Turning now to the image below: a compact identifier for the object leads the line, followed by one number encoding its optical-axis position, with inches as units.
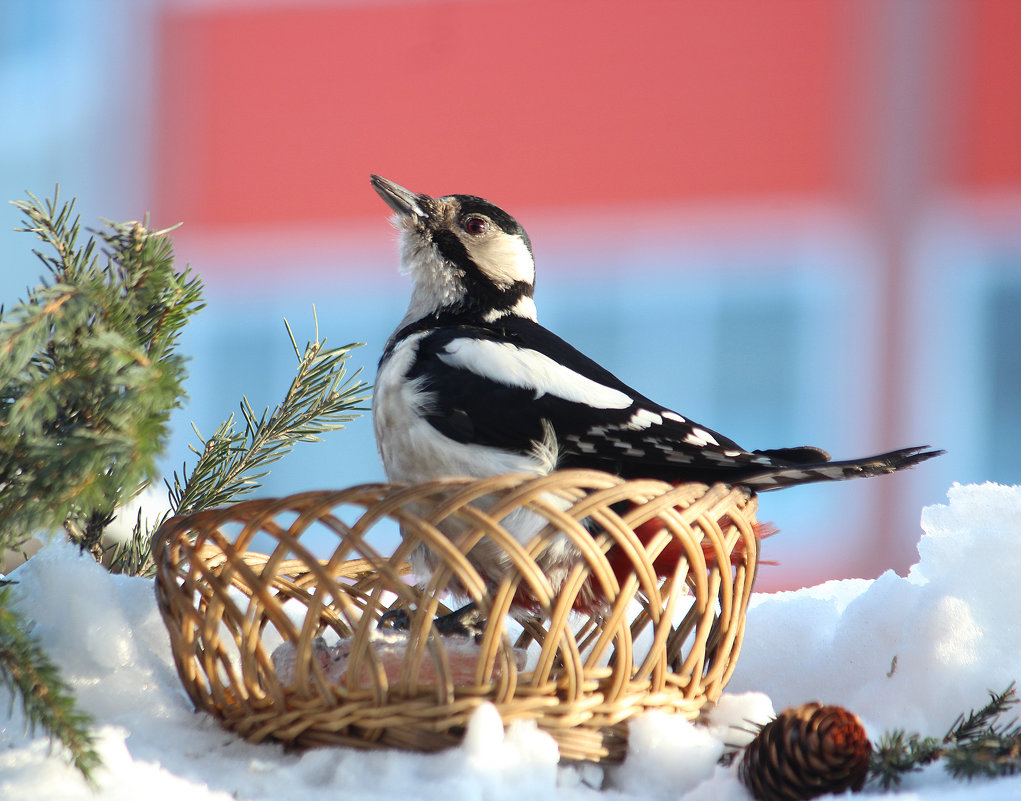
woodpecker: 108.6
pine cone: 105.3
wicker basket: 105.6
